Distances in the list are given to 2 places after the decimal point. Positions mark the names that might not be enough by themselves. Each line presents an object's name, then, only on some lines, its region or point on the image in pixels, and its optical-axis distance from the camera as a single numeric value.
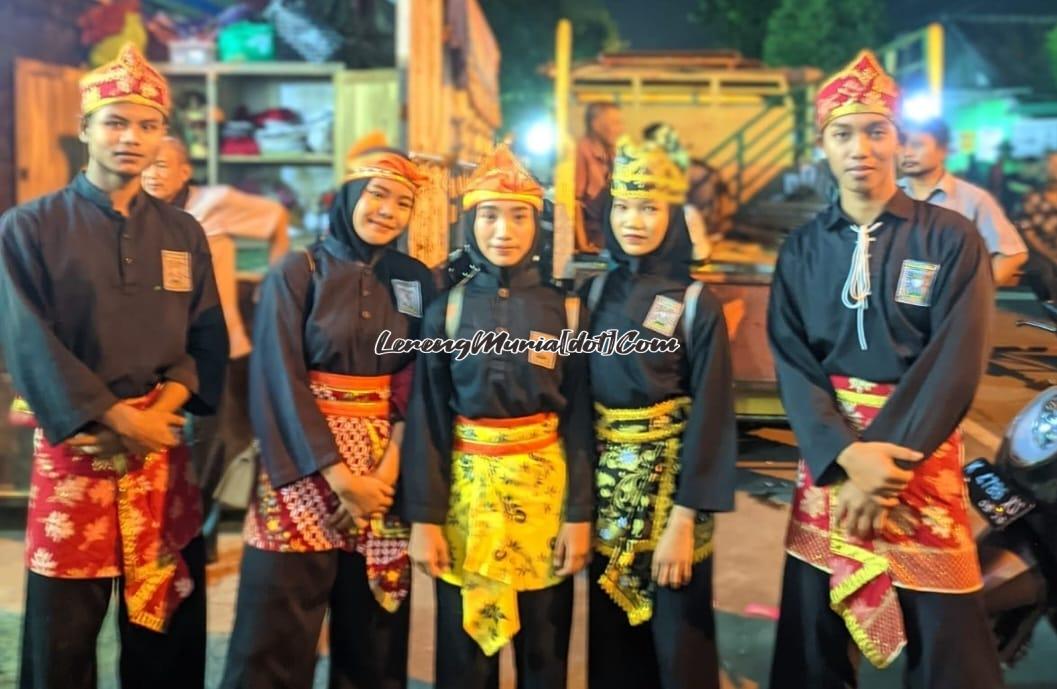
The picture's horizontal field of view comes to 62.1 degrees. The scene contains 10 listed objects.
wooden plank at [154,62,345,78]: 4.90
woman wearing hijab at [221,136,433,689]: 1.89
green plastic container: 5.02
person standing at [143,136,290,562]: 2.85
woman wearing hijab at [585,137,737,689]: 1.88
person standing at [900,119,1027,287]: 2.49
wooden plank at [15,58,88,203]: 5.14
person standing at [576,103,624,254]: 2.14
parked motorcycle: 2.08
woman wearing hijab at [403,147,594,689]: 1.88
